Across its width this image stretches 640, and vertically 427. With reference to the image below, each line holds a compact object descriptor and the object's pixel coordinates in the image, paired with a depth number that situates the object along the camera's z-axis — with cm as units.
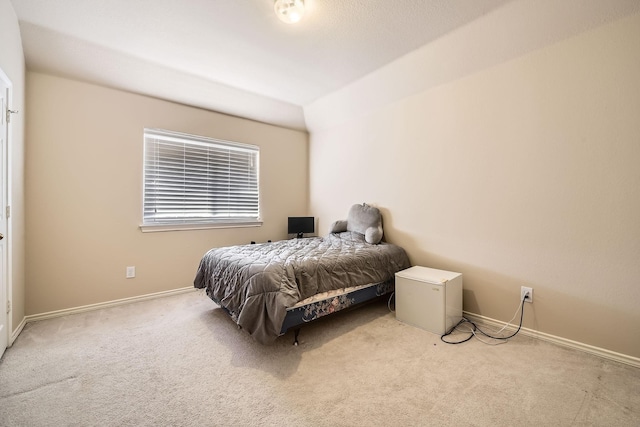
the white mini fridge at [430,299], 231
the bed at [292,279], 194
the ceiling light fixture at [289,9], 194
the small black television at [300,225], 416
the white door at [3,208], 191
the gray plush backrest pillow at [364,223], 323
